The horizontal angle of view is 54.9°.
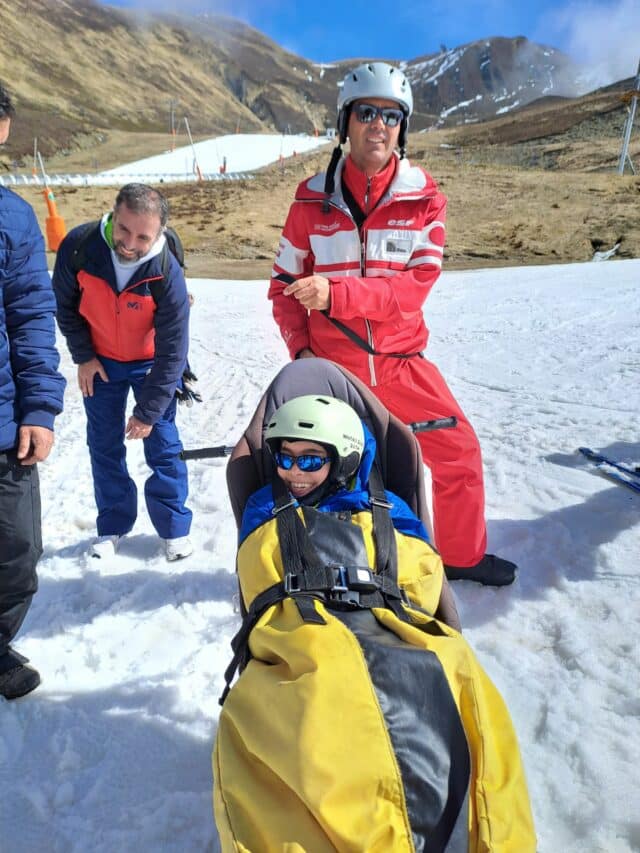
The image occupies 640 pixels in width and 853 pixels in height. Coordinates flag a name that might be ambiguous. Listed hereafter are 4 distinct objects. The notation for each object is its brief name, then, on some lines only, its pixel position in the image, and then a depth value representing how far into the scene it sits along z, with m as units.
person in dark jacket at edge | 2.26
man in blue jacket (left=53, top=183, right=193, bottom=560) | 2.88
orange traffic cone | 14.30
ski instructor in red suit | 2.65
